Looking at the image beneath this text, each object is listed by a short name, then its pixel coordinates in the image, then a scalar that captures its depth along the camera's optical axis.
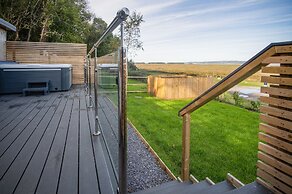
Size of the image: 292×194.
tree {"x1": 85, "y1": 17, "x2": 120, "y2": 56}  15.17
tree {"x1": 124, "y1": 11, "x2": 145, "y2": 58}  11.33
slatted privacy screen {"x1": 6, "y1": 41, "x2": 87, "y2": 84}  7.70
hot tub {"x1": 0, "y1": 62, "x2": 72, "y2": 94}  5.60
